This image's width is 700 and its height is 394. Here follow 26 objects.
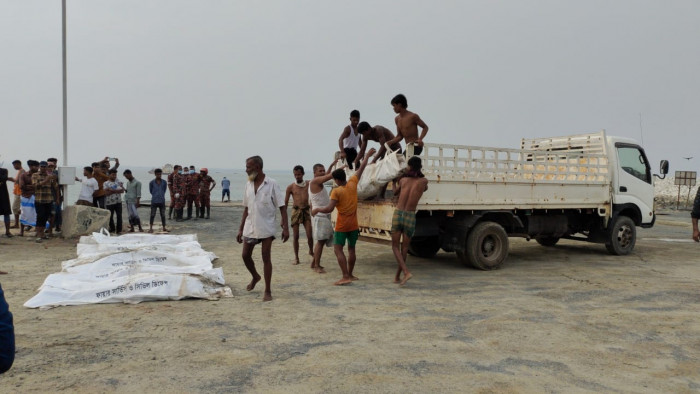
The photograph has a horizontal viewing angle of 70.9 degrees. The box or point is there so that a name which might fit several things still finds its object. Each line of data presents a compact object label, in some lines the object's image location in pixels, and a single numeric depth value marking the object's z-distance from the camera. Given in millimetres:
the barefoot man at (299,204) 8500
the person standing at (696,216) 10359
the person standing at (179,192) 15210
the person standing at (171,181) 15062
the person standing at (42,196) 10359
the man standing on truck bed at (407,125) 7359
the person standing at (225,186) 27833
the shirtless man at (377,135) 7977
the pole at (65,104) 11805
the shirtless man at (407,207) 6777
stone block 10906
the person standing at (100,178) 11686
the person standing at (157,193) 12789
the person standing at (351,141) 8484
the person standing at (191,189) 15570
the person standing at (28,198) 10648
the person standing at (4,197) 10209
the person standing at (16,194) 11629
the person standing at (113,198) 11617
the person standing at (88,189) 11438
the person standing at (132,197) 12242
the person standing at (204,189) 16016
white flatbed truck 7664
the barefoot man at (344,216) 6898
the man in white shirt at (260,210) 5922
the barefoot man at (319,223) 7746
